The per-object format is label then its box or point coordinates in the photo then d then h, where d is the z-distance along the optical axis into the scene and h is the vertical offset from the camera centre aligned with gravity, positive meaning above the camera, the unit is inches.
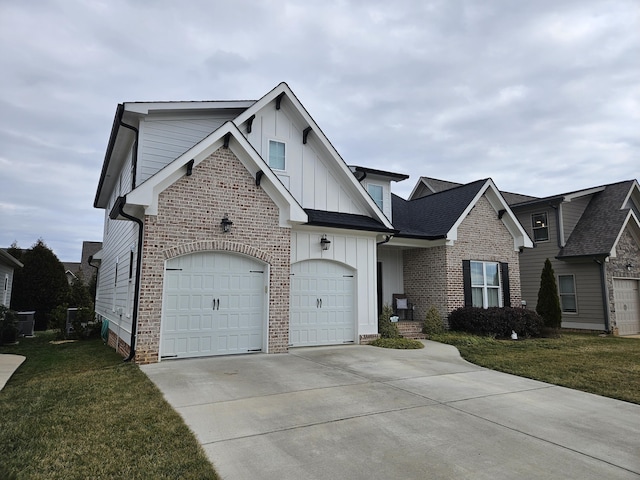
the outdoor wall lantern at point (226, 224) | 373.1 +65.0
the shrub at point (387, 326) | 498.6 -42.1
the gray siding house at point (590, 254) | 663.8 +71.1
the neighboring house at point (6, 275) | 717.6 +32.5
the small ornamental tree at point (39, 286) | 884.0 +13.1
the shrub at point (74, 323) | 589.9 -47.7
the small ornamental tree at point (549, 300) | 634.2 -10.5
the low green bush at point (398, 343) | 447.5 -58.7
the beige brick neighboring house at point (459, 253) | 575.2 +62.8
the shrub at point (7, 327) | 539.5 -48.8
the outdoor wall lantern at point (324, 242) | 449.7 +57.9
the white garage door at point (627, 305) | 671.8 -19.6
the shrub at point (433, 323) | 547.5 -42.3
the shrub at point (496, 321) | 537.6 -39.0
